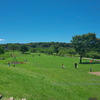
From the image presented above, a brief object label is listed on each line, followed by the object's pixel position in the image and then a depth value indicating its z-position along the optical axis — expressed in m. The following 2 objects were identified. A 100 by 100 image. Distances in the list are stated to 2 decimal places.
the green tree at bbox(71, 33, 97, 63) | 38.12
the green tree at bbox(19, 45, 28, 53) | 94.93
